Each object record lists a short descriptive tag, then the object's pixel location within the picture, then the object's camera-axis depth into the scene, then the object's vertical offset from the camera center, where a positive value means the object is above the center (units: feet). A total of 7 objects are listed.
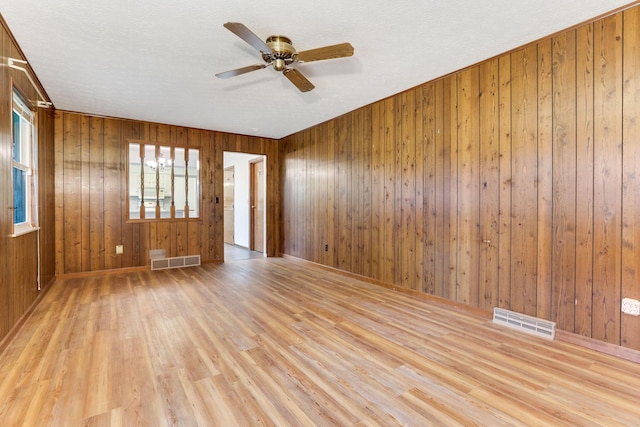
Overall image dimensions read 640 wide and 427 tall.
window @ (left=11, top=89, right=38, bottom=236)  9.29 +1.41
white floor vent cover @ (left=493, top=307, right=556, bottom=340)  8.23 -3.23
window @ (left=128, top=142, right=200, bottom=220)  16.85 +1.69
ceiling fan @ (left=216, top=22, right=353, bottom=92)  7.23 +4.01
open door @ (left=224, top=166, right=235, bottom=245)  26.58 +0.39
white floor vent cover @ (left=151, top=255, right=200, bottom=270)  16.84 -2.92
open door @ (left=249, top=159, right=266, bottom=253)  22.11 +0.38
